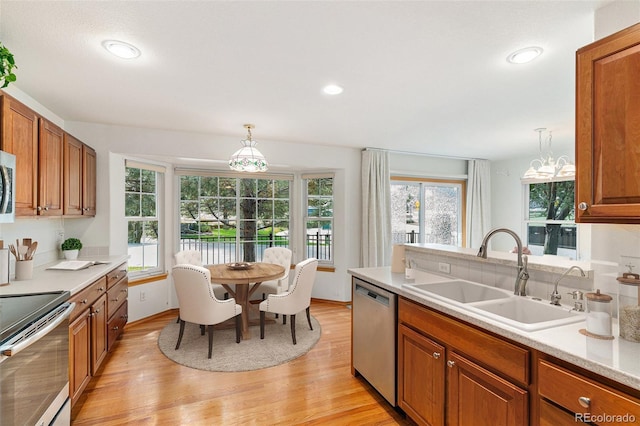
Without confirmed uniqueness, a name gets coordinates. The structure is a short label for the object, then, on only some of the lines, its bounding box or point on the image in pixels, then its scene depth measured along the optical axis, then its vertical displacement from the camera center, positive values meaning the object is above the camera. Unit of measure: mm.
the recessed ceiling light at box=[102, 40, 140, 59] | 1938 +1034
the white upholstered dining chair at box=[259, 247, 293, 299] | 4357 -695
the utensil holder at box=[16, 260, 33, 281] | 2352 -433
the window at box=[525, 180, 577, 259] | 5387 -98
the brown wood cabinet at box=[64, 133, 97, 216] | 2930 +345
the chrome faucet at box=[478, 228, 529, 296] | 1905 -381
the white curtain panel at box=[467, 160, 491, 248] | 6191 +234
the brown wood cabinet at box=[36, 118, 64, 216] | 2469 +360
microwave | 1825 +148
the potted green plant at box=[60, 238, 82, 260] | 3270 -377
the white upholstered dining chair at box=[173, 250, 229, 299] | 4129 -652
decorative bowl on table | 3938 -684
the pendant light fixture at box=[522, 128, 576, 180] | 3900 +530
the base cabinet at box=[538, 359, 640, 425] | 1042 -664
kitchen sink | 1511 -530
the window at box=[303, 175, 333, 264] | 5242 -76
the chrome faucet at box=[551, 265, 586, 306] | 1698 -439
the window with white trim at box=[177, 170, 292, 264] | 4863 -44
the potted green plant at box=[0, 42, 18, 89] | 1638 +785
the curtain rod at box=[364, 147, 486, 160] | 5150 +1053
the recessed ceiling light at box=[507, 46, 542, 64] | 2045 +1057
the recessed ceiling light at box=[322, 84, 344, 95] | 2623 +1048
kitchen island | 1109 -674
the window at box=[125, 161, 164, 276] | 4168 -67
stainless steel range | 1396 -748
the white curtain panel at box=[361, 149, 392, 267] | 4992 +11
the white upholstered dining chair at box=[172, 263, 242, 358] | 3051 -877
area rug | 3035 -1441
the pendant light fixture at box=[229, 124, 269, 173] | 3541 +584
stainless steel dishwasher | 2254 -953
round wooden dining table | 3445 -724
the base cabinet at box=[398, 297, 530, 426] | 1404 -837
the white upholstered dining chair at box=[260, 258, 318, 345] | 3465 -948
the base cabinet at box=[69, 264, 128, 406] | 2195 -947
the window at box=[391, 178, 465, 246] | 5820 +35
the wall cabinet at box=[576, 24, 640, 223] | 1285 +362
